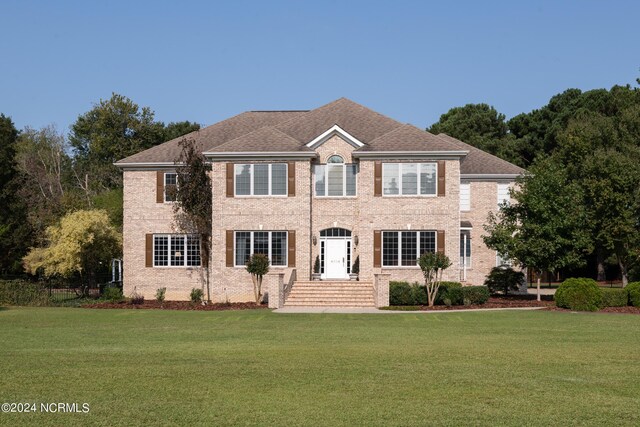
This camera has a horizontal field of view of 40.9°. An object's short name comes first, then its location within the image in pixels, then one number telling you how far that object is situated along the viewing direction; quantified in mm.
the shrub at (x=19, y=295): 39406
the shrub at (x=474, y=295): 36562
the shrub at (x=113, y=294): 41562
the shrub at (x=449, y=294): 36531
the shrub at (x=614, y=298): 34219
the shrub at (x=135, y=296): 41031
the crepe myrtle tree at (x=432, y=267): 35875
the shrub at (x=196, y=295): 40688
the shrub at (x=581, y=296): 33438
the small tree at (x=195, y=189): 40469
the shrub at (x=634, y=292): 34156
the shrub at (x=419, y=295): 36812
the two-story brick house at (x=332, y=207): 38750
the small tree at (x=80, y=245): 42812
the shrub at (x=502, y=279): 43344
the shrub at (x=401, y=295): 36719
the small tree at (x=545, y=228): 38188
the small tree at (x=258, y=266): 37094
